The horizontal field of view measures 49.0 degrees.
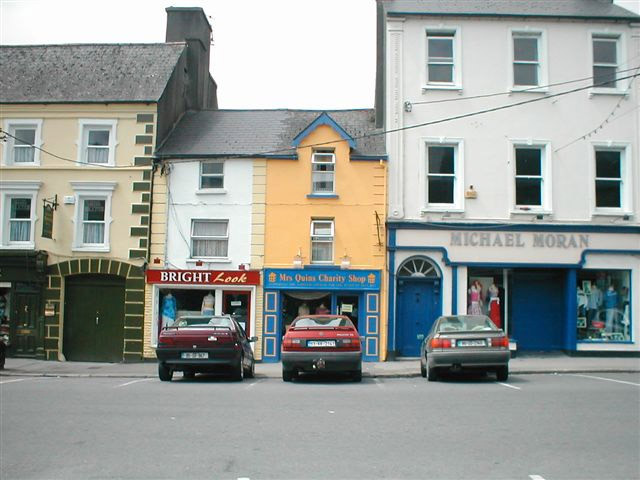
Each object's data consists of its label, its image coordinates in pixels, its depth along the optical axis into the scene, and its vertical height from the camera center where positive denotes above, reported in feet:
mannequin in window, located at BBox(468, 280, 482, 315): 73.92 -0.03
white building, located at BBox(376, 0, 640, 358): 73.56 +13.63
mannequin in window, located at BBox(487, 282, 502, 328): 74.02 -0.58
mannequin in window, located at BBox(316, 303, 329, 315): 73.97 -1.24
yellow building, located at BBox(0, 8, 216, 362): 74.84 +8.72
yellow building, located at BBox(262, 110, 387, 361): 73.41 +6.72
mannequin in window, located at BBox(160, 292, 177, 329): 74.95 -1.61
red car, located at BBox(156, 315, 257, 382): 51.55 -3.87
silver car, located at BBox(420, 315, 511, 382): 49.78 -3.45
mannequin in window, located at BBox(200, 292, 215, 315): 74.95 -0.91
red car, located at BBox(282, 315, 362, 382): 50.75 -3.79
